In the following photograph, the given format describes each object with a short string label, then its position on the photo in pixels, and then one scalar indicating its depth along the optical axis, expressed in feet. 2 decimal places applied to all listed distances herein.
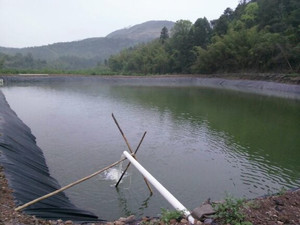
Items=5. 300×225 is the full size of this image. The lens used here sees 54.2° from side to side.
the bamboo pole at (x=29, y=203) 17.93
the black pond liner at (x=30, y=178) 20.57
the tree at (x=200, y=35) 189.16
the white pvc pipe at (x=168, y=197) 16.77
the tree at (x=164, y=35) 236.59
